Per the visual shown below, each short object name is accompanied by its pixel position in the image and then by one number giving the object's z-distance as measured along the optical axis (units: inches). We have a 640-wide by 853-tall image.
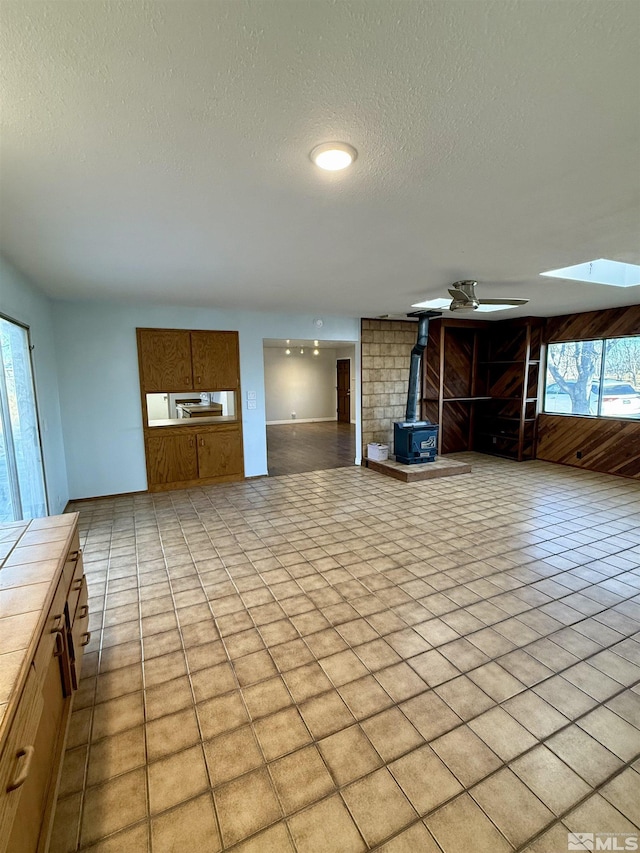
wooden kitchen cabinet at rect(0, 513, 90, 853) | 36.7
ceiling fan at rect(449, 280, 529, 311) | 148.7
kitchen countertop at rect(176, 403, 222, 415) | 255.1
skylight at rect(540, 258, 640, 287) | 148.2
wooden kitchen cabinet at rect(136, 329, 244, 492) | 197.6
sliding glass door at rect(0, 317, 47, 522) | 104.4
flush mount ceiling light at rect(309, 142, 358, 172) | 58.7
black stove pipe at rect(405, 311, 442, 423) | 235.0
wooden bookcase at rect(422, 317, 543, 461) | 263.0
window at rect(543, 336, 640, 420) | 218.8
